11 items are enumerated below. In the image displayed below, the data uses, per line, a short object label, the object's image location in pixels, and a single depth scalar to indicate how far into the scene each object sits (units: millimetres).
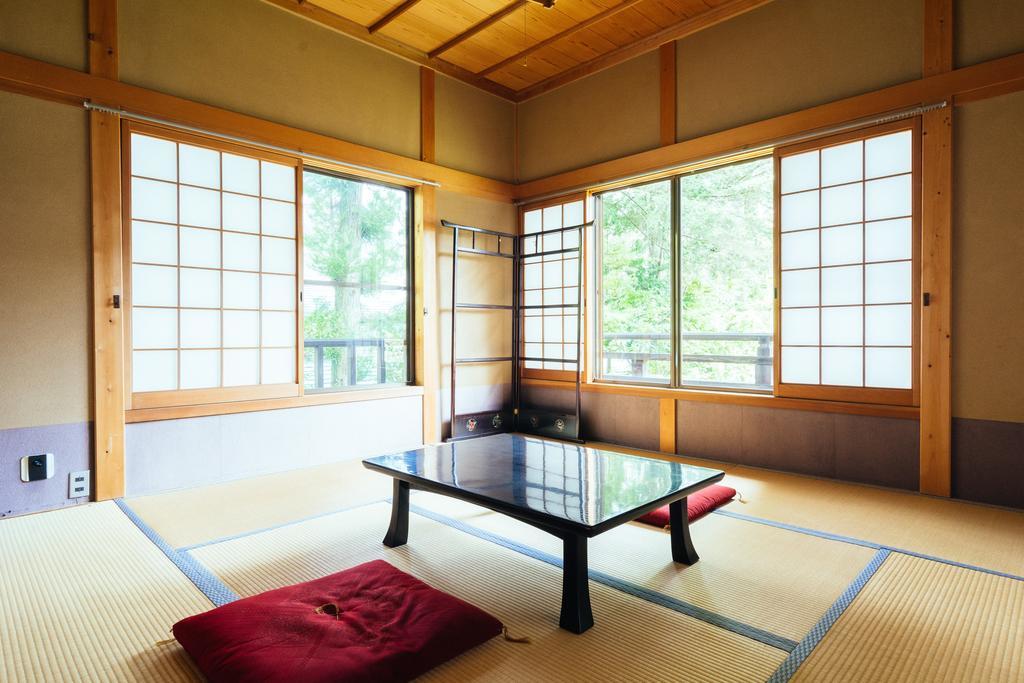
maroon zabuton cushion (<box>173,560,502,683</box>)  1499
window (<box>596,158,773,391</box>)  5859
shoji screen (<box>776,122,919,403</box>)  3436
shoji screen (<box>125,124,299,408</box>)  3441
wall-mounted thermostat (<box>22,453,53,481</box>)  3016
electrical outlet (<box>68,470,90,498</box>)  3149
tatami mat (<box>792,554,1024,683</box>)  1620
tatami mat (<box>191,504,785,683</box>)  1648
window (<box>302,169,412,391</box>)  4309
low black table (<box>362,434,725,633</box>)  1851
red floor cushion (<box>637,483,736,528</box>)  2826
